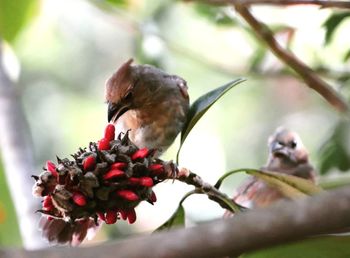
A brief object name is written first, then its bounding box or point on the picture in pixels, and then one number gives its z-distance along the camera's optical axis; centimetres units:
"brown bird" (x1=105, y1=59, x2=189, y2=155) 279
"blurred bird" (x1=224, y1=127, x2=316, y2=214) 297
